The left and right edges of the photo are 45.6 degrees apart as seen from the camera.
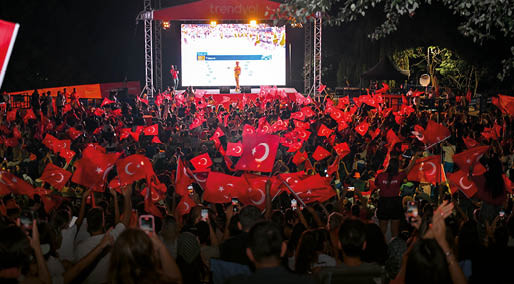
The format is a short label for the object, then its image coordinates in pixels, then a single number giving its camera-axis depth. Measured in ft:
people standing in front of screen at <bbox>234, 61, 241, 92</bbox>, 91.15
